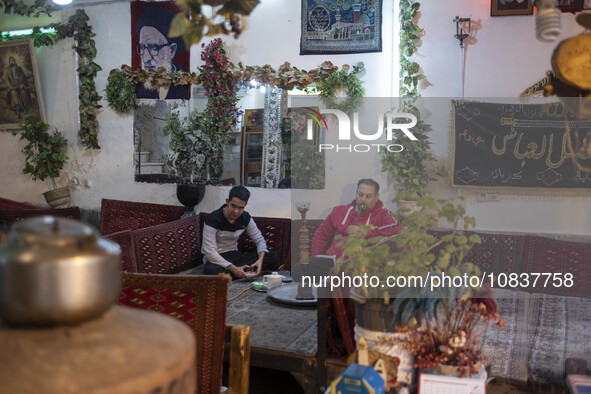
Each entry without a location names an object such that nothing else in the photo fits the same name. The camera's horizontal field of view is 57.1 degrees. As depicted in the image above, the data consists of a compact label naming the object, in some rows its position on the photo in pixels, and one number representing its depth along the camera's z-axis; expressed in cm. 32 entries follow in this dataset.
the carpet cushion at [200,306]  207
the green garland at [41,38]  693
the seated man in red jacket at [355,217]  480
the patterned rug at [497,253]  497
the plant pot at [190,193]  621
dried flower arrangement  187
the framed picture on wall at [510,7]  521
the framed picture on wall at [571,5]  506
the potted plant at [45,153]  688
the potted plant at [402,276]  192
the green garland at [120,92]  659
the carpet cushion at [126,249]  375
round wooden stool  76
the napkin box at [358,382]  170
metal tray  370
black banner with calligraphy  521
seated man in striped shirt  492
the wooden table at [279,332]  269
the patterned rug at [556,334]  267
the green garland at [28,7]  683
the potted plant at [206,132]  616
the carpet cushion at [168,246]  465
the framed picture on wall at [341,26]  570
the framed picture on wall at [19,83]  691
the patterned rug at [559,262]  462
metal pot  82
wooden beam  216
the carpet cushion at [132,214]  638
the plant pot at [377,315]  192
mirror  609
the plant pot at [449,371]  185
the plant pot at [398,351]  191
